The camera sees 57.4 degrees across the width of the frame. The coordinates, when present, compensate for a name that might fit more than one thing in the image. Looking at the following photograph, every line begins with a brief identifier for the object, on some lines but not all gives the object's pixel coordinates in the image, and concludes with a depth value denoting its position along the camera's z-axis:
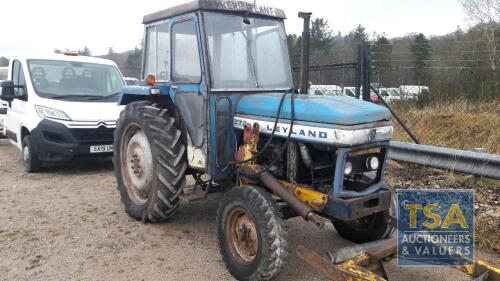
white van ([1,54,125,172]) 7.41
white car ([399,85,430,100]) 8.76
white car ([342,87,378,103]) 7.93
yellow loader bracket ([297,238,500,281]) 3.11
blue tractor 3.54
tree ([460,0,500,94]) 21.93
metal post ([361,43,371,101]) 7.22
